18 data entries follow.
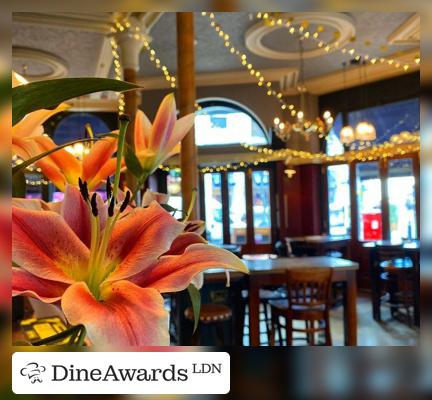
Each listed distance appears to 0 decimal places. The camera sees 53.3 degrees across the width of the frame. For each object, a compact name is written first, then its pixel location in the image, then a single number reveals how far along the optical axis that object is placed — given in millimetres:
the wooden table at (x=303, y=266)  3590
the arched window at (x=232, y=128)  8398
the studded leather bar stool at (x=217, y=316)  3088
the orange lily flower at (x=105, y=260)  360
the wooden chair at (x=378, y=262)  5422
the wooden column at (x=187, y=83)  2217
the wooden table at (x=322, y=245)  6730
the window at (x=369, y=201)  7461
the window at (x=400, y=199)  6652
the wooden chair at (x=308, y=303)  3305
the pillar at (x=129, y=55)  4660
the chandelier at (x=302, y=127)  5715
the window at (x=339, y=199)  7934
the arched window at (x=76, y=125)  8484
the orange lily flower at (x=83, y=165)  547
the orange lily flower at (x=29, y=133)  505
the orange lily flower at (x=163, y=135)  528
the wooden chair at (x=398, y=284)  4941
